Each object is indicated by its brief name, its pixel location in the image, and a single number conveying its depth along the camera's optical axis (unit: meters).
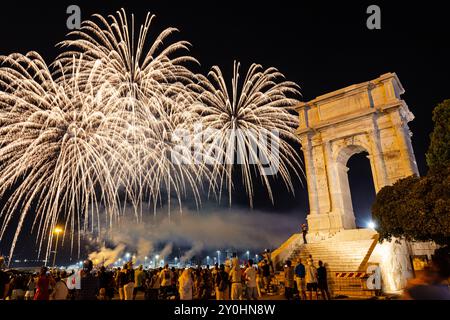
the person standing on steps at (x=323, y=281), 13.59
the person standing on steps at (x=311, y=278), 13.52
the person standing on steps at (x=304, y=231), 23.76
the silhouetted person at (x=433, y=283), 5.81
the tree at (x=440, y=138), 18.85
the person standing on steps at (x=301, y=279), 14.20
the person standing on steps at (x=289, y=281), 14.65
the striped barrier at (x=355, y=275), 15.48
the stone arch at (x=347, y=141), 25.38
